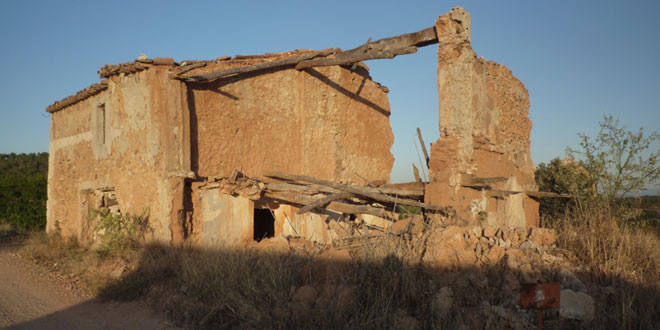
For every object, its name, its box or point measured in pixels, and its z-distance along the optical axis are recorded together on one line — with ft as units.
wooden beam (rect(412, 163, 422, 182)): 28.32
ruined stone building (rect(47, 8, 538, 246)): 24.98
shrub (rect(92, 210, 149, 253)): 26.11
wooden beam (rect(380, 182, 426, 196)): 27.68
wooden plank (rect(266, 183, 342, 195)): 27.61
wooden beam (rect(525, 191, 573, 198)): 26.66
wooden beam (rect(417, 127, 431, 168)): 33.43
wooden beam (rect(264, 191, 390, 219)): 25.18
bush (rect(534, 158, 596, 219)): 29.58
